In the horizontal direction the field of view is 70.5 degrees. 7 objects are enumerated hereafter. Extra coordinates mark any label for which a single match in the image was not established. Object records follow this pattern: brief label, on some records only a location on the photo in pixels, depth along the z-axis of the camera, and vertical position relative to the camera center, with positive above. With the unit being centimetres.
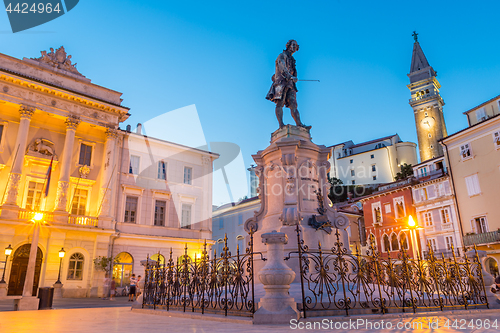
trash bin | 1342 -87
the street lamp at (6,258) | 1917 +105
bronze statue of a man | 1305 +654
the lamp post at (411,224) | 1273 +142
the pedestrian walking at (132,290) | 2120 -104
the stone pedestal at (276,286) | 605 -32
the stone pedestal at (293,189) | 1077 +253
